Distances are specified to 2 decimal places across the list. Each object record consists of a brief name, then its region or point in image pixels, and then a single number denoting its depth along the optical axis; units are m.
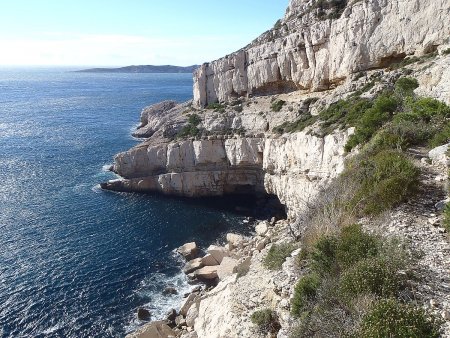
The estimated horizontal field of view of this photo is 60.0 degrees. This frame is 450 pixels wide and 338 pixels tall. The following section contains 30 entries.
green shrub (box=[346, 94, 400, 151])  28.08
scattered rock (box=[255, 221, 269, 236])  39.84
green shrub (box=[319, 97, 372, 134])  35.88
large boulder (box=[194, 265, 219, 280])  34.28
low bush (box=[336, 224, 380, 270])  13.70
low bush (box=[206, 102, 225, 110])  60.68
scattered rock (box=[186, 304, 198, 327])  26.28
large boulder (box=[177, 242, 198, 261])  37.93
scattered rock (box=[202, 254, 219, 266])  36.31
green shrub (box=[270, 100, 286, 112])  52.50
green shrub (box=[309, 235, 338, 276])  14.06
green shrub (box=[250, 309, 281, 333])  14.62
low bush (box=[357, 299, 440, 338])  9.67
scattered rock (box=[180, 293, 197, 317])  28.92
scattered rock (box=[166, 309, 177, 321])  28.67
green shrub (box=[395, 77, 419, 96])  32.94
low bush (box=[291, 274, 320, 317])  13.27
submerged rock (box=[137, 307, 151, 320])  29.08
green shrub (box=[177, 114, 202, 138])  56.31
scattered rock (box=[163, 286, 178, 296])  32.53
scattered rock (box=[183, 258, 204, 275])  35.53
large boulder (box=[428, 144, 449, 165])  18.74
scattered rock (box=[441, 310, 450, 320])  10.35
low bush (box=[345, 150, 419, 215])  16.50
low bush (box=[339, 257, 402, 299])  11.59
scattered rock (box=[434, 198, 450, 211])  15.36
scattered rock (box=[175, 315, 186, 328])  27.25
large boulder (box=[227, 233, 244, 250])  38.41
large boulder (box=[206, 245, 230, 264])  36.63
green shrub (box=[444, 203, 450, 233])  13.60
